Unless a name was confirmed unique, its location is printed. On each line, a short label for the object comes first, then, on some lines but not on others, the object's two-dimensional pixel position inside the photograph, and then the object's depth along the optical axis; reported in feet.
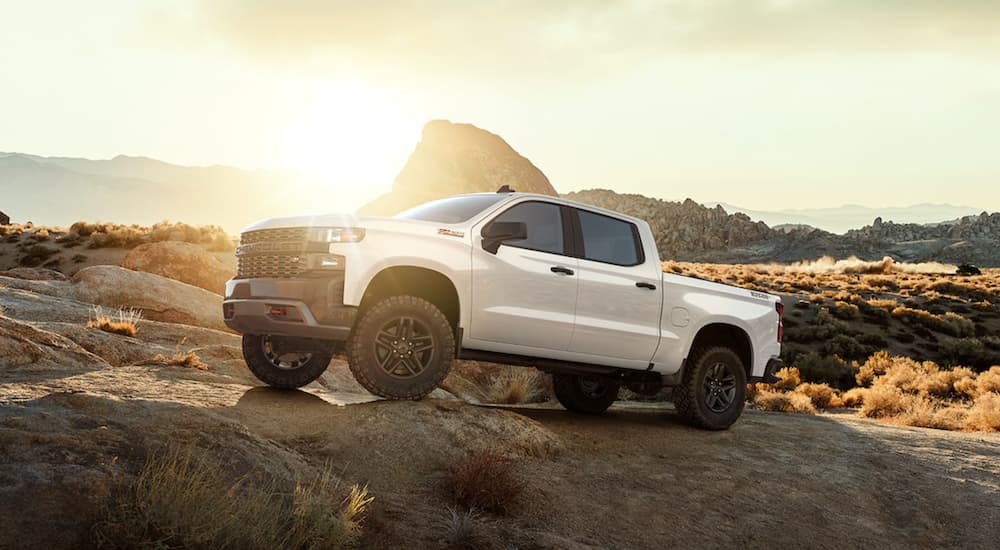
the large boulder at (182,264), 75.72
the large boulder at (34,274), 70.23
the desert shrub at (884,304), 127.24
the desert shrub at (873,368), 78.95
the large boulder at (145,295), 54.80
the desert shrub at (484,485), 21.67
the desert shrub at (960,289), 153.58
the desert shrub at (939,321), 114.32
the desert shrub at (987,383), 59.00
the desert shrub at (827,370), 86.02
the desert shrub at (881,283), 166.81
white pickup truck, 25.49
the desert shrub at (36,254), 106.11
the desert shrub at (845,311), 121.39
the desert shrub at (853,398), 61.05
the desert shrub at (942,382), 62.08
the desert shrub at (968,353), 97.40
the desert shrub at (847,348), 99.40
